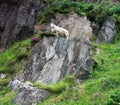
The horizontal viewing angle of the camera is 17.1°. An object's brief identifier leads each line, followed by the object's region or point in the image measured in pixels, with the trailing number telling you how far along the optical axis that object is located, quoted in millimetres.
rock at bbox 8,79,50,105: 21156
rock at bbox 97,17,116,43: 30805
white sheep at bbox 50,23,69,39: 27745
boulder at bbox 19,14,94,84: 24938
